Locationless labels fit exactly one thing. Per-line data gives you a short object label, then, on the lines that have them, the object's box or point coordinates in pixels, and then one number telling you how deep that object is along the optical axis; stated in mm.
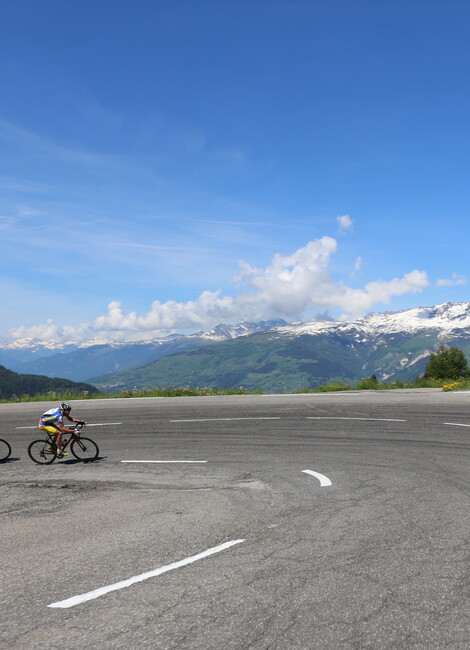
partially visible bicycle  13870
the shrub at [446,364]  92938
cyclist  13797
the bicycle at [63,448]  13555
